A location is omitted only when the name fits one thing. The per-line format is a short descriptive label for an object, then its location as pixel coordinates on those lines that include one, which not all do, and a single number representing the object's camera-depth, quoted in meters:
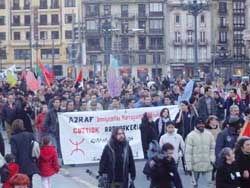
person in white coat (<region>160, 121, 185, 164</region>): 14.99
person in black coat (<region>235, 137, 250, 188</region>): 10.57
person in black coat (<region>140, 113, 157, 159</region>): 17.83
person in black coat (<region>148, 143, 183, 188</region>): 11.09
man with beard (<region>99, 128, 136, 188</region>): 12.05
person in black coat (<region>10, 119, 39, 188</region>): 13.20
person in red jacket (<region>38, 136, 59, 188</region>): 13.74
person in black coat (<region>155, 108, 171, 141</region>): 17.55
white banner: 18.83
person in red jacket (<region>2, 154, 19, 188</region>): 12.08
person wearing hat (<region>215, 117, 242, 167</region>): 13.45
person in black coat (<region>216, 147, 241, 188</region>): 10.42
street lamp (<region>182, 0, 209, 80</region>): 39.16
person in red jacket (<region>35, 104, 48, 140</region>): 19.28
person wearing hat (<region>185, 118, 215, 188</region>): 13.98
